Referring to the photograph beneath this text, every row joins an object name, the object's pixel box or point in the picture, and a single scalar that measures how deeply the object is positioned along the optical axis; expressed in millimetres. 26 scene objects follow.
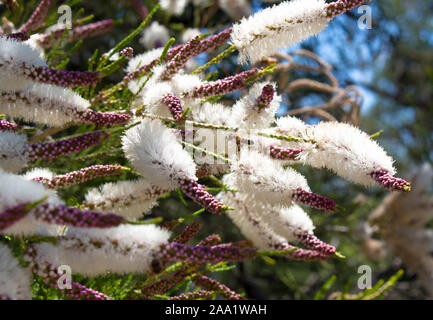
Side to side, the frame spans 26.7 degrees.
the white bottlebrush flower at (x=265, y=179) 456
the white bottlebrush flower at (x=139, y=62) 499
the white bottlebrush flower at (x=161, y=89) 470
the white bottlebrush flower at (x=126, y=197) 458
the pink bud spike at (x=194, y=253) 422
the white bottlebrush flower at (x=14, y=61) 435
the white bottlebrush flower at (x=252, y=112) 483
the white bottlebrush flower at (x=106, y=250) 420
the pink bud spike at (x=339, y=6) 464
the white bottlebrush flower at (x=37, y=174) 462
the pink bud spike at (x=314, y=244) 478
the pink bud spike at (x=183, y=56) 475
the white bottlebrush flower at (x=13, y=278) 413
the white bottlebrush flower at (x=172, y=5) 785
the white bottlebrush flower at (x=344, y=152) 454
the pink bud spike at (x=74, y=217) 400
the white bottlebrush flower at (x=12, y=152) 436
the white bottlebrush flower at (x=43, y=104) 447
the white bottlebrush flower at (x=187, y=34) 776
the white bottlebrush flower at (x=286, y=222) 490
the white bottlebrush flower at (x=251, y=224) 493
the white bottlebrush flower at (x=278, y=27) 468
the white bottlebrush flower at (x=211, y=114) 488
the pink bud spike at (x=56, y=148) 434
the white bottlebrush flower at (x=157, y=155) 440
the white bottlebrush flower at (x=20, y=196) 401
